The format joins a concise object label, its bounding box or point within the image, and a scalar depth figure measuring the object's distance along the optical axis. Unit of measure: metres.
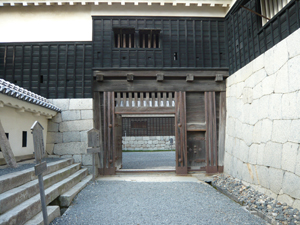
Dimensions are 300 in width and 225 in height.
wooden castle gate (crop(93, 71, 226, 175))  7.77
